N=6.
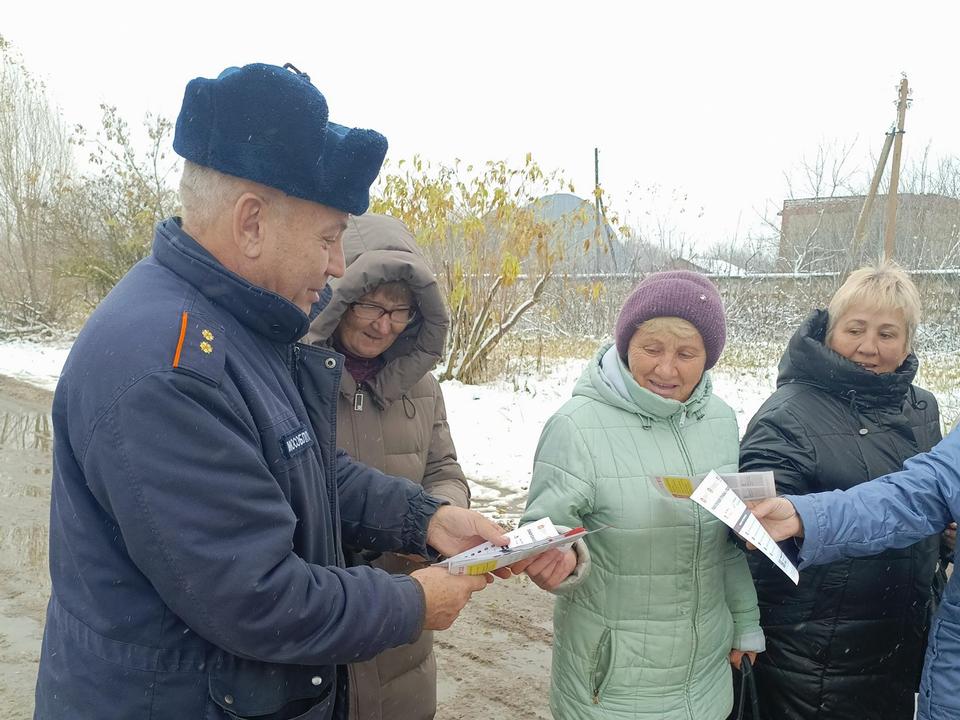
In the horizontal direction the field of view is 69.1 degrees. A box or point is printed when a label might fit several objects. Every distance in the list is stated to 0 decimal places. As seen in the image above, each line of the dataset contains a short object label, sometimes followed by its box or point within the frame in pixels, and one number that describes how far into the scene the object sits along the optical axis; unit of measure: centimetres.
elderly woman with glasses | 244
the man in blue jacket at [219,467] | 123
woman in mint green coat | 216
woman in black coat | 243
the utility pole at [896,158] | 1300
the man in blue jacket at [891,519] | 201
